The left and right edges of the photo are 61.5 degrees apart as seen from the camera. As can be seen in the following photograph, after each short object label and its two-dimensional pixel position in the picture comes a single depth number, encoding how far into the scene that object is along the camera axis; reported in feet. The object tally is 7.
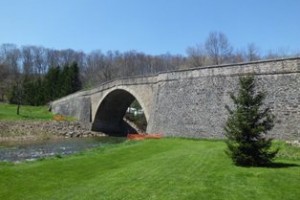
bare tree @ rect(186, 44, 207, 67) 167.80
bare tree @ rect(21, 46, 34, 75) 253.34
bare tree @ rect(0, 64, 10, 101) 197.57
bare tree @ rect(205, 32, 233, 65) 164.55
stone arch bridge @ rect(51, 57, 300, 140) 48.42
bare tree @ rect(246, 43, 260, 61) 161.31
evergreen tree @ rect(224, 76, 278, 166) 31.59
